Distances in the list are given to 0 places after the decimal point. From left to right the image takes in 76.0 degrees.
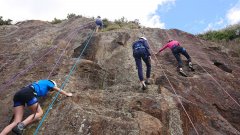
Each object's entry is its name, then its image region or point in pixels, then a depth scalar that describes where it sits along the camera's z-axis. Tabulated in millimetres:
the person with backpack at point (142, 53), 5329
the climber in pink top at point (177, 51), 6248
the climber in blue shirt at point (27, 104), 3898
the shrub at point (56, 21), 11085
